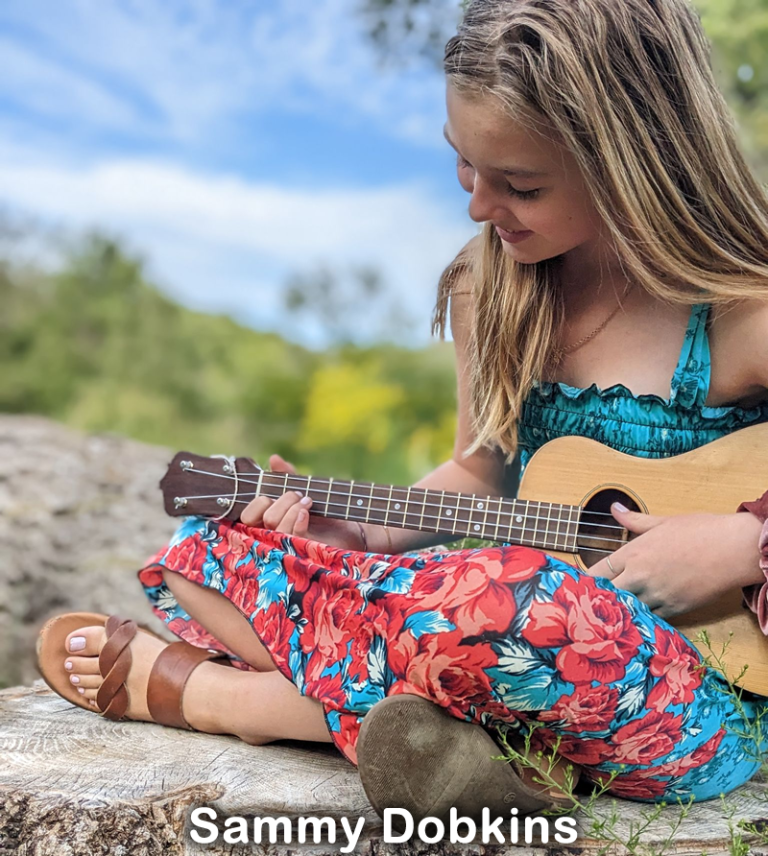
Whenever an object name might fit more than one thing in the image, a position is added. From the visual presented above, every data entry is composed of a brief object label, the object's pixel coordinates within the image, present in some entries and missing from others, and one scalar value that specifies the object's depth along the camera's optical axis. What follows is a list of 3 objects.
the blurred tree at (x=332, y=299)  7.15
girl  1.29
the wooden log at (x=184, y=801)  1.37
